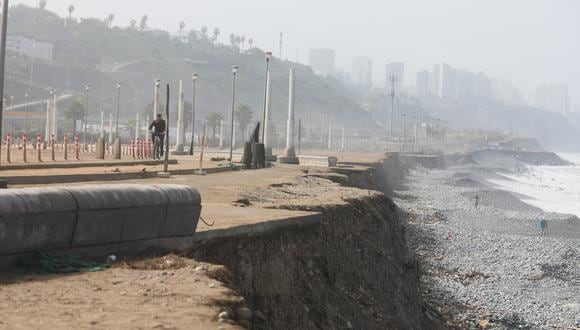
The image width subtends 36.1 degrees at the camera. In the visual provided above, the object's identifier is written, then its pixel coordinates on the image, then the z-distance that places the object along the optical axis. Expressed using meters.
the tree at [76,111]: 103.94
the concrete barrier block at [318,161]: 54.75
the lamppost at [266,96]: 45.73
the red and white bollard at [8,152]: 30.30
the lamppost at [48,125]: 61.17
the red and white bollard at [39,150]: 32.87
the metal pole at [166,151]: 26.62
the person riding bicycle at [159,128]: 36.14
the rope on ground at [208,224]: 13.37
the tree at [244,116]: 146.00
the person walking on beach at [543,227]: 46.69
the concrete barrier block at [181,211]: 11.39
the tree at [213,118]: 128.90
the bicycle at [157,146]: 37.44
